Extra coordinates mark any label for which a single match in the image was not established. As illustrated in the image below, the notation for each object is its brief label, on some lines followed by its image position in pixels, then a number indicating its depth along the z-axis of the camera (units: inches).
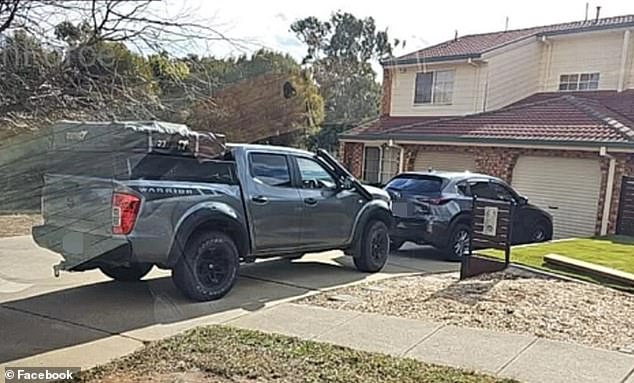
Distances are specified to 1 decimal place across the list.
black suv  432.1
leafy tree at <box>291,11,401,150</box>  1413.6
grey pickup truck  249.4
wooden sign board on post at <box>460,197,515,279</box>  347.6
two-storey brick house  612.7
